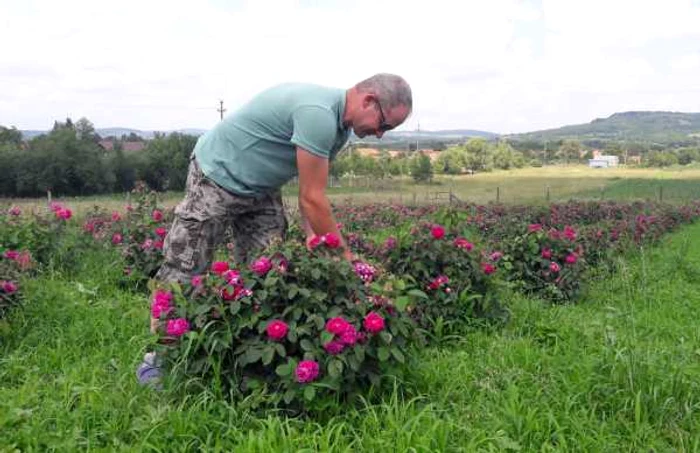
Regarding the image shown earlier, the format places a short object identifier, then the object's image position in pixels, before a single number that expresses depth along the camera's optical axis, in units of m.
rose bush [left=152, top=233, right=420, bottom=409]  2.48
